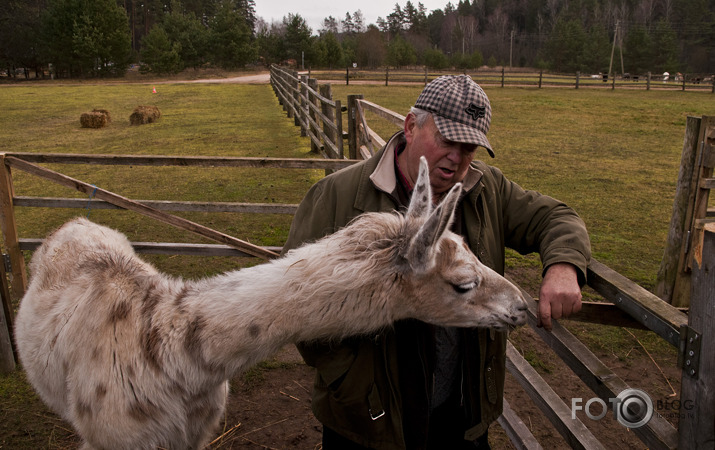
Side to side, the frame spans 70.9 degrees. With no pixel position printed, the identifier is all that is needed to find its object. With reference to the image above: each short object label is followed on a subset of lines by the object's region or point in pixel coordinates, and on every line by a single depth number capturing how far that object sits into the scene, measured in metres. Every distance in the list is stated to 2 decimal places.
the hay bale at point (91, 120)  17.33
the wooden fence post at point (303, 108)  14.17
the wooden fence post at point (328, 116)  9.83
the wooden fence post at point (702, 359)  1.46
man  2.09
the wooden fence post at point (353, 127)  7.15
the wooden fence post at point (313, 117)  12.06
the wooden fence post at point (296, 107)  16.38
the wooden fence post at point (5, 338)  4.14
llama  2.12
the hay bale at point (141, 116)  18.19
